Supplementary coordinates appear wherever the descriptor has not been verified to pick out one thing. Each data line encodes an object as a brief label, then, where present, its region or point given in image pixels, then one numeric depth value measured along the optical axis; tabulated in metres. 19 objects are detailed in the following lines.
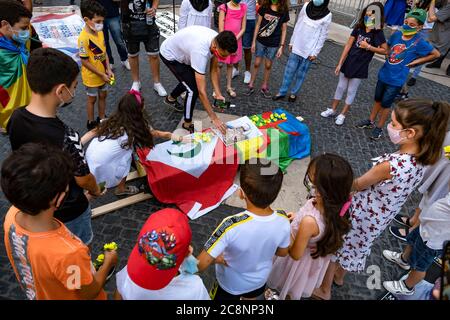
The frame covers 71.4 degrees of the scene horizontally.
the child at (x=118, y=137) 3.24
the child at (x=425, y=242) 2.67
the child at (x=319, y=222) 2.19
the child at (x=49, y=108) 2.07
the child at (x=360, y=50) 4.68
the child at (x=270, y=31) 5.44
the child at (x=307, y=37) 5.22
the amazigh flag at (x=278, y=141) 4.24
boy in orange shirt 1.55
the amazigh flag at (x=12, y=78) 3.58
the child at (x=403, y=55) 4.38
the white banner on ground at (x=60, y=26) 6.56
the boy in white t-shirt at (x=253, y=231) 2.01
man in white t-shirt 4.02
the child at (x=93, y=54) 4.04
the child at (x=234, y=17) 5.47
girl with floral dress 2.42
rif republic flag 3.74
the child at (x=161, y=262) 1.66
